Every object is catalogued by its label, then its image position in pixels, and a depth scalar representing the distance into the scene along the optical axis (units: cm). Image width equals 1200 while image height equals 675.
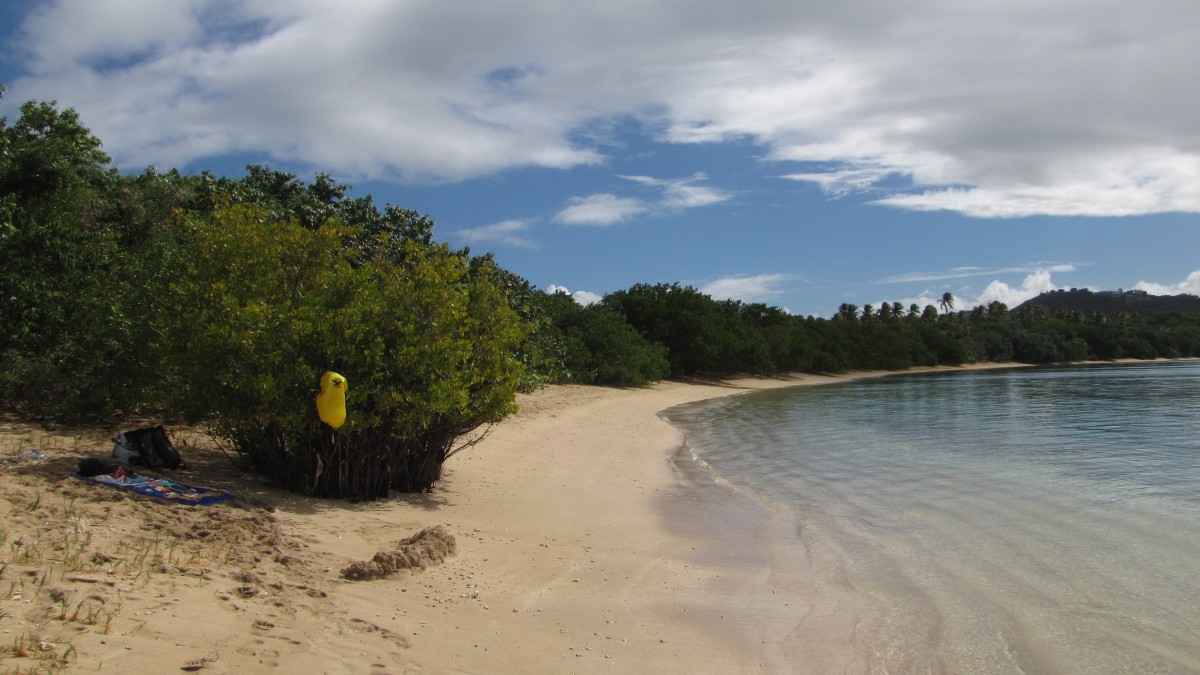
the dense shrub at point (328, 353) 834
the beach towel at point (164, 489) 710
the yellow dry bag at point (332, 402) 778
